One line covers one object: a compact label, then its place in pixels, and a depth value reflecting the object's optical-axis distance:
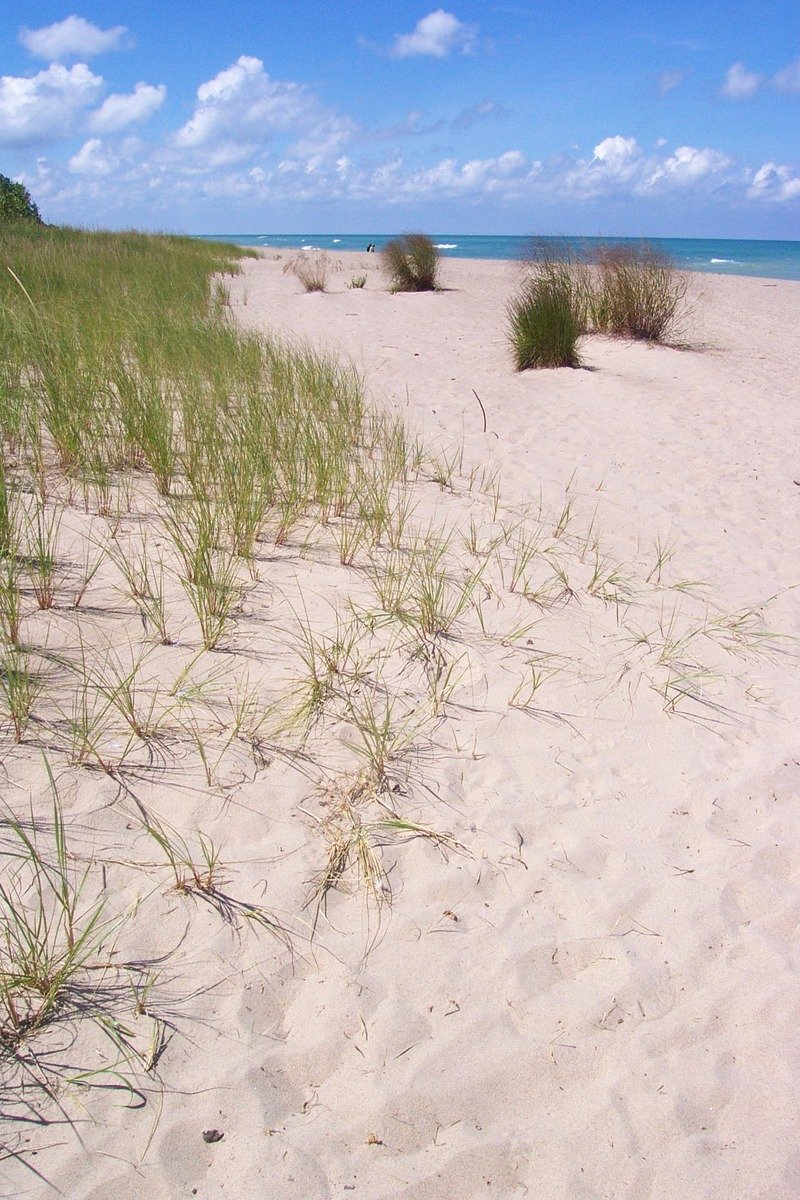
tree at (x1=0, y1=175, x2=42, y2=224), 19.95
